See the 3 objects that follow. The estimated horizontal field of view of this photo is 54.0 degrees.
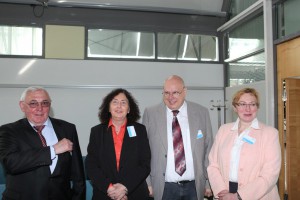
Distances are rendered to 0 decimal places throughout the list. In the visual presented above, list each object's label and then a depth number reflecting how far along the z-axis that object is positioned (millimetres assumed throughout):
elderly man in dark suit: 1840
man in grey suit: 2367
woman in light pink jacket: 1979
